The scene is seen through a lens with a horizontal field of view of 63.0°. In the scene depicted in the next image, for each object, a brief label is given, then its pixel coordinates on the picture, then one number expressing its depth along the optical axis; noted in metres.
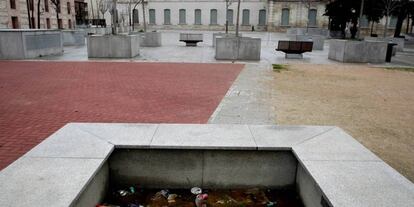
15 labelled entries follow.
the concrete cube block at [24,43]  14.45
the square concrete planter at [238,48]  15.54
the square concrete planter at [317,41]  23.04
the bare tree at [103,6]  47.99
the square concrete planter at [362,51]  15.63
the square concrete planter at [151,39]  22.53
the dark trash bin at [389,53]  16.16
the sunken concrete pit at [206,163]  3.17
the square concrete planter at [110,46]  15.28
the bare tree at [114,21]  15.13
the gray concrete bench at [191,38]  23.23
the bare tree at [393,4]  28.30
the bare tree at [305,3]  51.12
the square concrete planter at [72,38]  23.21
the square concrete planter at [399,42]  23.45
